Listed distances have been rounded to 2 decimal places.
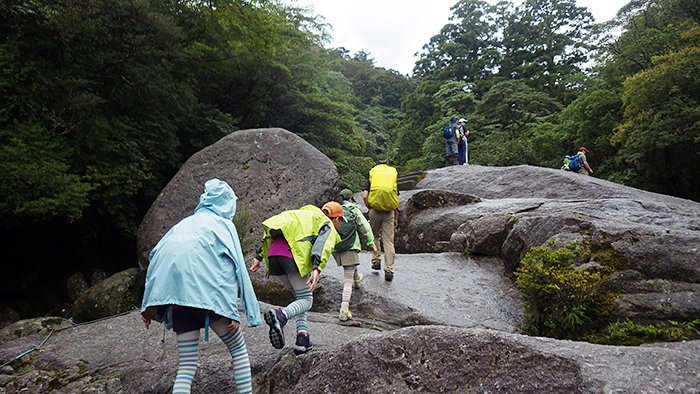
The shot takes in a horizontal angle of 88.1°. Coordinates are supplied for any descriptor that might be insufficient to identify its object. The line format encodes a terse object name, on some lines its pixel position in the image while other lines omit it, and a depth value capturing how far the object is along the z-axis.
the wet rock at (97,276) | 11.01
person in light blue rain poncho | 2.51
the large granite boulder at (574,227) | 4.07
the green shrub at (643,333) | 3.40
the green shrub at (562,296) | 4.06
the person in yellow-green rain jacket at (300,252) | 3.49
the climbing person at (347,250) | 4.85
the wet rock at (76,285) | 10.46
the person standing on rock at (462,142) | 14.98
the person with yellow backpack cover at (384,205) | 6.11
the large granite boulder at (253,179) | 9.23
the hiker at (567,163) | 13.74
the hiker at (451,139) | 15.02
